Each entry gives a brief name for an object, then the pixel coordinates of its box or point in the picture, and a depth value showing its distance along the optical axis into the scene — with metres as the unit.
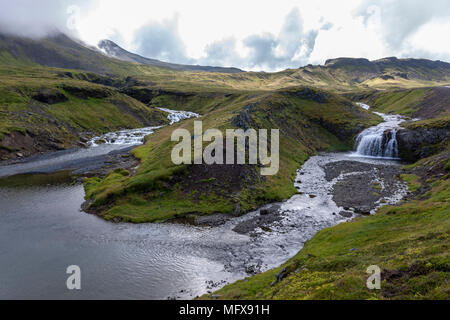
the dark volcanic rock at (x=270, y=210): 46.53
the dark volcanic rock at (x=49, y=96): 134.38
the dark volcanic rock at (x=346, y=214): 43.80
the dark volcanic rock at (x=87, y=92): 159.62
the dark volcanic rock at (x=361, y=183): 48.84
